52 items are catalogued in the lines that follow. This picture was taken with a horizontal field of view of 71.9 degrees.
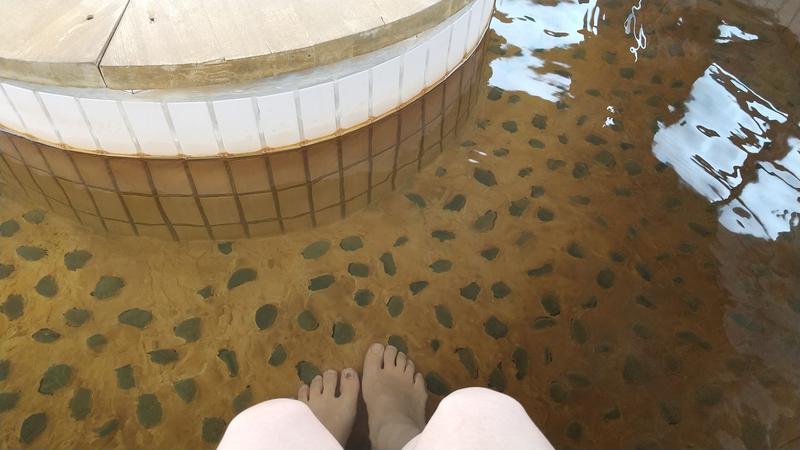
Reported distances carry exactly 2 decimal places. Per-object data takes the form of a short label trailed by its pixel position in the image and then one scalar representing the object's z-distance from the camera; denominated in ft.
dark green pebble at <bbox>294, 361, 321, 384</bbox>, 4.56
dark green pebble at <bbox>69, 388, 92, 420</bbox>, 4.24
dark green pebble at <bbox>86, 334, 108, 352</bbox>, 4.55
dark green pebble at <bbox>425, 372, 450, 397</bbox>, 4.56
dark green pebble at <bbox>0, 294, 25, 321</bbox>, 4.68
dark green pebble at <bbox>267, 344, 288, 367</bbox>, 4.58
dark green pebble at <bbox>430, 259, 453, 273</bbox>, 5.16
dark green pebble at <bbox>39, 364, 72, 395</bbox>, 4.33
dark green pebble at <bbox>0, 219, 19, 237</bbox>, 5.16
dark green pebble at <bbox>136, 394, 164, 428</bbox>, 4.24
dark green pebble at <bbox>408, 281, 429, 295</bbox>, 5.01
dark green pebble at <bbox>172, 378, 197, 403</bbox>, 4.36
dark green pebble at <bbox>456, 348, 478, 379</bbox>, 4.62
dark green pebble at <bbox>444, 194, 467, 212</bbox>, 5.56
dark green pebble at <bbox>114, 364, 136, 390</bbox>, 4.39
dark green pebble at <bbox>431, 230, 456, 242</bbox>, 5.35
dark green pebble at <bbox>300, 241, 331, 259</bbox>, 5.16
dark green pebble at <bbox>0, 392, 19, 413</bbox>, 4.25
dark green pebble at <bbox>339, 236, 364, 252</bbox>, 5.22
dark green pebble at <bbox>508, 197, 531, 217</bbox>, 5.57
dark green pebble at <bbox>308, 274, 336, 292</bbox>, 4.97
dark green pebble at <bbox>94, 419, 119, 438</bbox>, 4.17
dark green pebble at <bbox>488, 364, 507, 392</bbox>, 4.54
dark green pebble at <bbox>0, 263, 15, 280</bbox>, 4.89
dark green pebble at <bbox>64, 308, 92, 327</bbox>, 4.66
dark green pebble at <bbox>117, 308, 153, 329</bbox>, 4.68
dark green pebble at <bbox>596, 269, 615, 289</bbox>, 5.13
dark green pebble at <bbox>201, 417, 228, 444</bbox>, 4.21
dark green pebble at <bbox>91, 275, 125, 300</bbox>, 4.81
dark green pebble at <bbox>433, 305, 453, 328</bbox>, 4.85
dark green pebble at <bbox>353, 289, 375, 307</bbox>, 4.92
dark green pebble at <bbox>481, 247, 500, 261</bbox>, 5.26
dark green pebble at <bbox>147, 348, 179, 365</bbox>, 4.51
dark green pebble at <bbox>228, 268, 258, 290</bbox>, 4.94
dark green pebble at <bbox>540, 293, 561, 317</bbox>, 4.95
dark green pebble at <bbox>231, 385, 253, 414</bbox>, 4.33
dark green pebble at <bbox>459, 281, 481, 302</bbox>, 5.01
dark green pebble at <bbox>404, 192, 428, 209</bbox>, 5.57
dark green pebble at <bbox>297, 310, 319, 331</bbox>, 4.77
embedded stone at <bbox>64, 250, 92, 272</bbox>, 4.96
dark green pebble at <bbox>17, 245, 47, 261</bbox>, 5.00
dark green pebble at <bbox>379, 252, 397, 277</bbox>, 5.10
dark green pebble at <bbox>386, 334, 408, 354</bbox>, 4.74
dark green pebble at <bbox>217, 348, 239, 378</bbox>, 4.50
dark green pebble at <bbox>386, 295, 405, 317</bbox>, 4.89
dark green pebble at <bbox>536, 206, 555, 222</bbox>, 5.55
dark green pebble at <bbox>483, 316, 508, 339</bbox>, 4.81
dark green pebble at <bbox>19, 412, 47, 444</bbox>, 4.13
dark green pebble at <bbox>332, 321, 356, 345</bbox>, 4.75
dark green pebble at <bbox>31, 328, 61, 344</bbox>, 4.56
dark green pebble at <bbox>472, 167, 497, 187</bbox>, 5.78
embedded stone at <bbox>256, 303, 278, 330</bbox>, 4.75
